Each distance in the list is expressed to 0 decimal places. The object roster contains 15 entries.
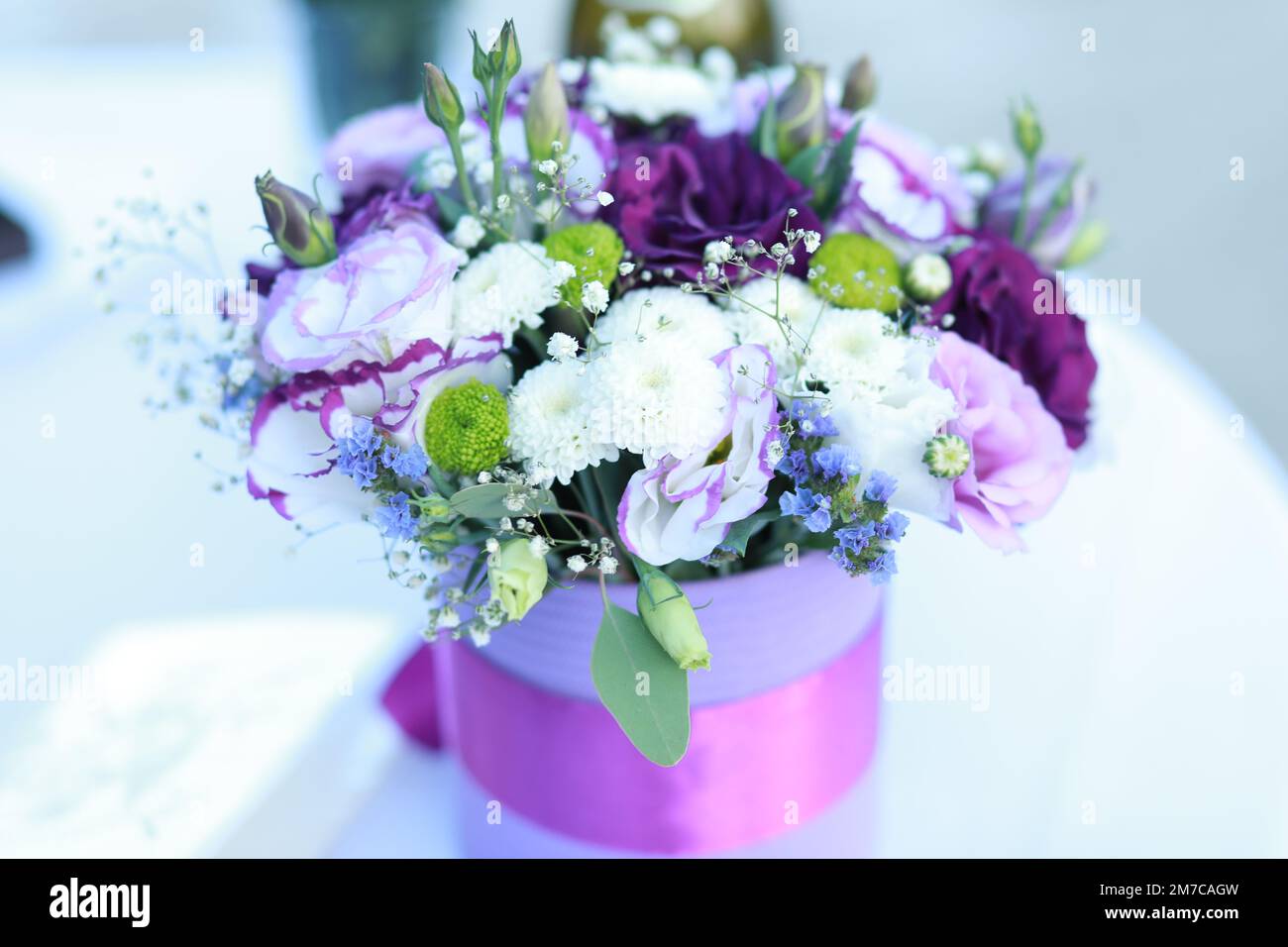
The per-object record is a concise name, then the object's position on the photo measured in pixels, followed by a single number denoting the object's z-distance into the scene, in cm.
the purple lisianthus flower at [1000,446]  49
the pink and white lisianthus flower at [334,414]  48
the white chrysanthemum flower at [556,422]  47
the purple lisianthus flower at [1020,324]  56
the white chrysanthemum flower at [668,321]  49
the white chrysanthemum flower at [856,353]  49
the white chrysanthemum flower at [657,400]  45
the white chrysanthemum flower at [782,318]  51
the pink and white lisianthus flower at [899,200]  57
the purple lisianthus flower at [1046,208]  67
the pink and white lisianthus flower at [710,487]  45
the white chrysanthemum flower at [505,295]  49
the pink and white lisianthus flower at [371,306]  48
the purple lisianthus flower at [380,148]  60
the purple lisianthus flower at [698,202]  53
